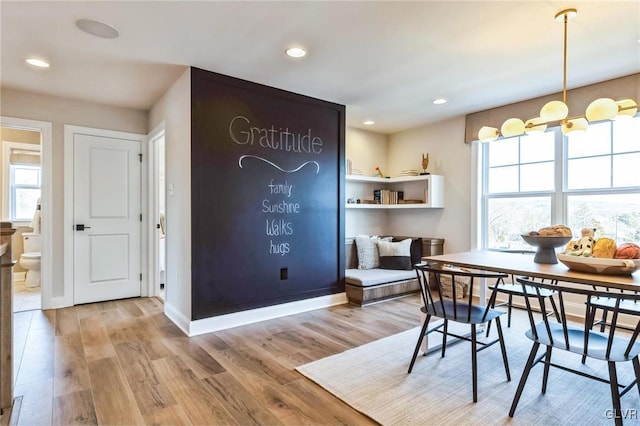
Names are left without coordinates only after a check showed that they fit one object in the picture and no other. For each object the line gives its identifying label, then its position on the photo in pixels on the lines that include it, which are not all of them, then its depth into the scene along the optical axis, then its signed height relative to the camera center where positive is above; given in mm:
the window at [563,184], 3463 +334
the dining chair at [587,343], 1598 -667
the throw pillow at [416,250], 4828 -522
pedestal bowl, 2225 -207
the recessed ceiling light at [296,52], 2764 +1302
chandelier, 2025 +609
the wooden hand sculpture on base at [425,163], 5070 +725
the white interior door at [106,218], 4117 -77
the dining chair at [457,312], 2072 -664
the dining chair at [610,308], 1859 -616
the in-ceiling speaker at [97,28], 2355 +1287
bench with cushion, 4062 -776
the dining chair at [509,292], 2230 -640
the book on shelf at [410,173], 5117 +595
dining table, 1713 -335
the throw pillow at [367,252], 4625 -540
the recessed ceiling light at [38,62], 2939 +1291
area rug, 1875 -1095
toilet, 4871 -654
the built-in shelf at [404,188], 4844 +373
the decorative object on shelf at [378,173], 5484 +633
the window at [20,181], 5246 +483
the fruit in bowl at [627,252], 1848 -206
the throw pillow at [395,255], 4602 -564
